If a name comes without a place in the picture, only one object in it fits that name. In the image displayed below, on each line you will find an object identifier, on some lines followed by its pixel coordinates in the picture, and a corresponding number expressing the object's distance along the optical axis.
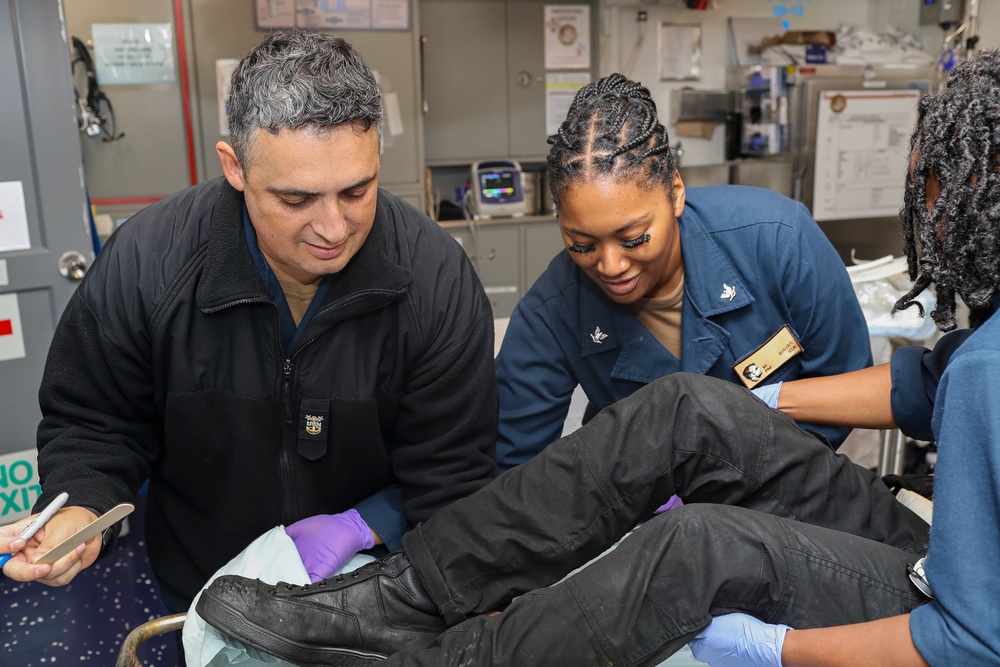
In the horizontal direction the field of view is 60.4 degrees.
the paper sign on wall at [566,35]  3.94
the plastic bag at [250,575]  1.09
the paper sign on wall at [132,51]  3.17
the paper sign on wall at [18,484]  2.39
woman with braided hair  1.36
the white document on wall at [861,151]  3.74
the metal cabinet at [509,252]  3.84
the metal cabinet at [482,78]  3.83
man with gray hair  1.12
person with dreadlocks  0.86
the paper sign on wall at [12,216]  2.25
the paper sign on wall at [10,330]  2.30
